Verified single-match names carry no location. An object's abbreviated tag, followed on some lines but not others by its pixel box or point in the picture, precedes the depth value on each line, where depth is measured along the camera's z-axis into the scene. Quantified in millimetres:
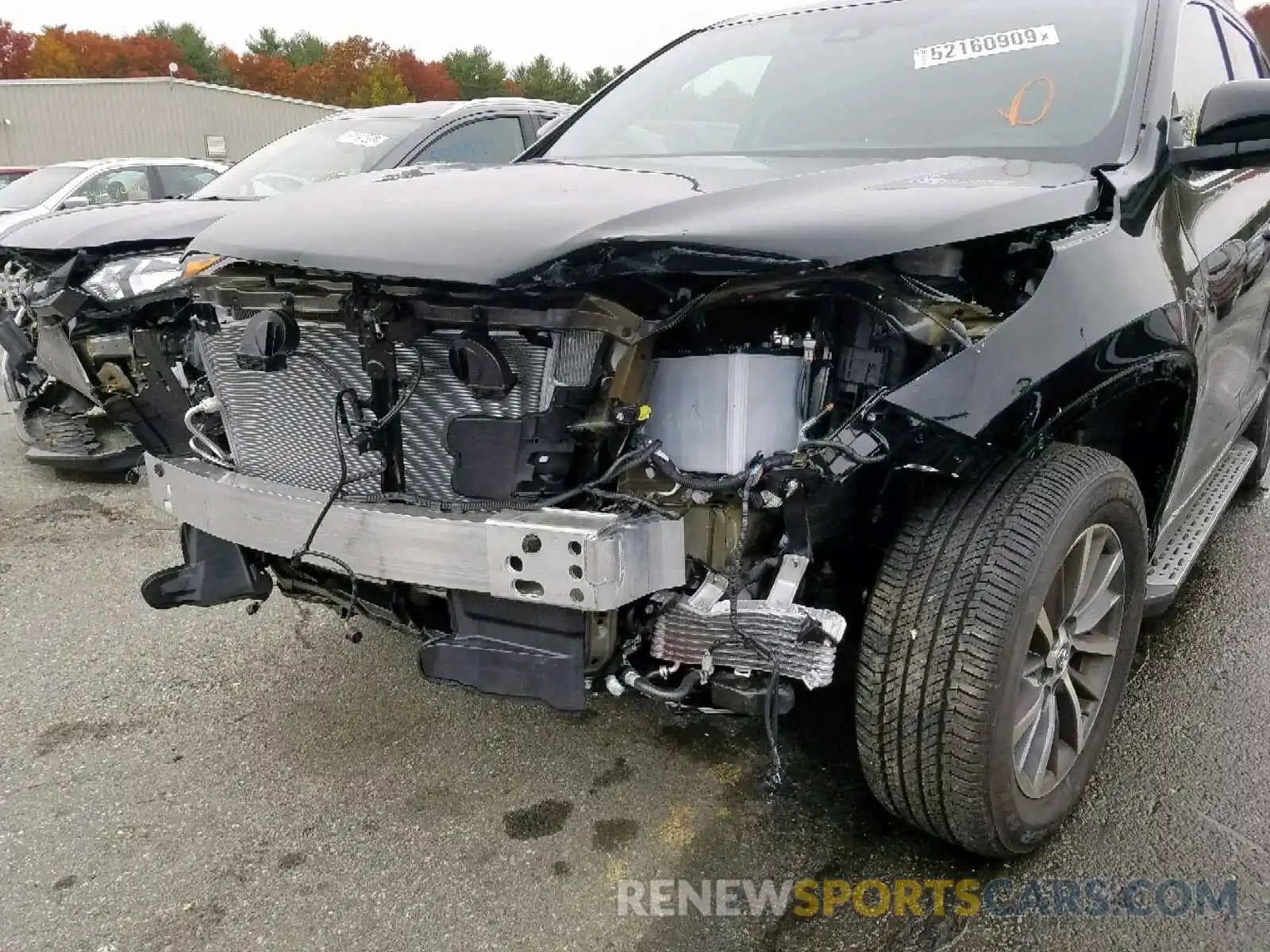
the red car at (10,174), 13922
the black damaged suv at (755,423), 1739
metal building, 27094
